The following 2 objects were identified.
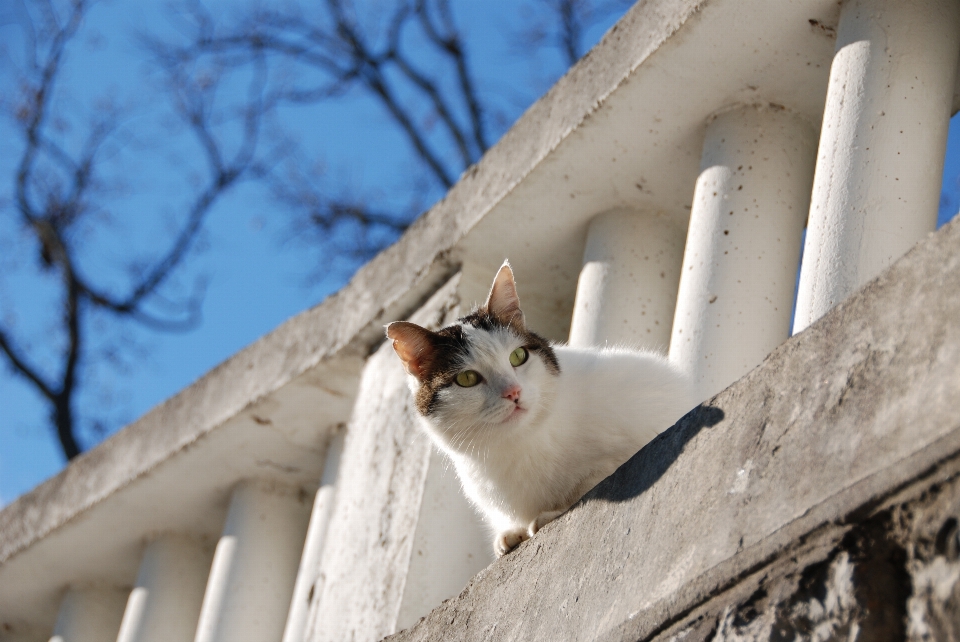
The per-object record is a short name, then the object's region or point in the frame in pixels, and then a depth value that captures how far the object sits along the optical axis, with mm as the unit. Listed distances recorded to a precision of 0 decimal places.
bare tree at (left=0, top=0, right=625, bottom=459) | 9742
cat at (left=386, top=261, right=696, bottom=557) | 2541
